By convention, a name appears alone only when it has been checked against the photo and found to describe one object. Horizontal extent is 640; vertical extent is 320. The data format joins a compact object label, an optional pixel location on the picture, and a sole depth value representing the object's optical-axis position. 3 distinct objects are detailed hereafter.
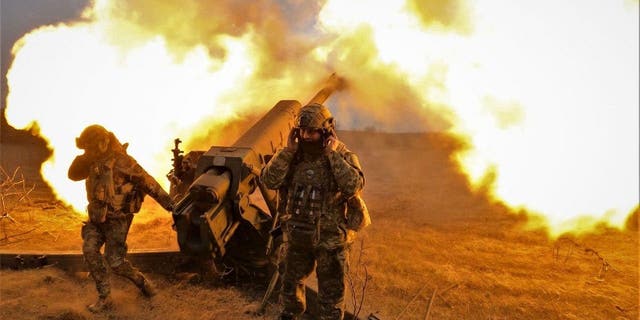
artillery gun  4.62
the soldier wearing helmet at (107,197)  4.77
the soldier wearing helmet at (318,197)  3.97
